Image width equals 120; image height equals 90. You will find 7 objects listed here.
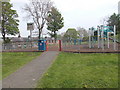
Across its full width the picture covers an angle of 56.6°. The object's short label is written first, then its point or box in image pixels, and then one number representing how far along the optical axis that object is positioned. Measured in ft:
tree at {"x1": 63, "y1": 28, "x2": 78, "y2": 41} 190.22
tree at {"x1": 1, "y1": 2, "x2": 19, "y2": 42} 86.35
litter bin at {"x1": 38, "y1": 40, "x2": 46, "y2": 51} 46.35
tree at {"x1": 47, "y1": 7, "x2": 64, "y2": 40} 130.19
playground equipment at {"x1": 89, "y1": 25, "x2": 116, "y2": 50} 49.42
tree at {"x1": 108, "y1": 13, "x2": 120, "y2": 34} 169.71
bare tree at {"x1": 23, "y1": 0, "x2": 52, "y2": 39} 105.70
